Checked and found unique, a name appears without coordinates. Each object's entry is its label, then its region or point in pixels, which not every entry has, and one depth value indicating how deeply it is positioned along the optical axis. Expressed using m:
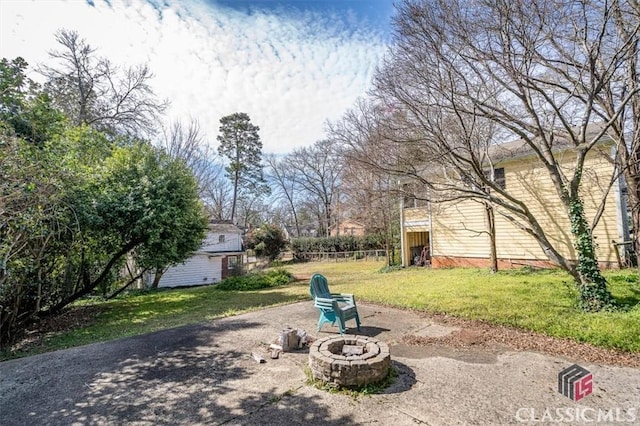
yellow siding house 10.10
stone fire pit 3.46
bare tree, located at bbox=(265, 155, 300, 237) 33.38
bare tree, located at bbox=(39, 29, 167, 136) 14.23
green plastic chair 5.27
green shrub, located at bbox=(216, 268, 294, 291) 13.05
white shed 19.80
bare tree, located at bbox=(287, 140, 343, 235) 32.56
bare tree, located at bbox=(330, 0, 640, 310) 5.20
